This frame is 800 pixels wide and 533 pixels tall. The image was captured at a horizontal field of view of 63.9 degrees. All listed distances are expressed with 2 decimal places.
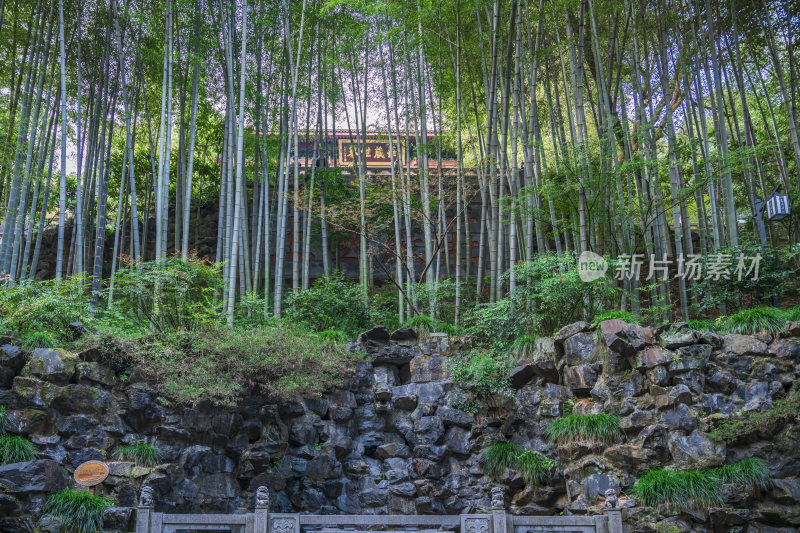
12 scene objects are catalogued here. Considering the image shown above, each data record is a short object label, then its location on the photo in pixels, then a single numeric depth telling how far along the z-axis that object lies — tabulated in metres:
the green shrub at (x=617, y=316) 6.46
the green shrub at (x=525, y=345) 6.91
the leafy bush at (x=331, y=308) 8.26
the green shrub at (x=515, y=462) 6.03
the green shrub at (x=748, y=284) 6.76
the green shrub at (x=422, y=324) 7.84
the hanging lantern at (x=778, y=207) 6.51
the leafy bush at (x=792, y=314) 6.10
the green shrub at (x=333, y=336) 7.63
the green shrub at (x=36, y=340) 5.78
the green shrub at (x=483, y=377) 6.75
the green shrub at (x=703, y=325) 6.50
